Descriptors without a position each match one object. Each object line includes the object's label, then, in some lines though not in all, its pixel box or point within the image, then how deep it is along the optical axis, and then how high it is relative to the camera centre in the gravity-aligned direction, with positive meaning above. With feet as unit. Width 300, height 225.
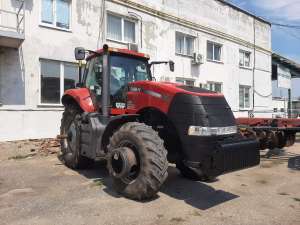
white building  27.89 +9.92
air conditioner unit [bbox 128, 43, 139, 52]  36.23 +9.63
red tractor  12.47 -0.85
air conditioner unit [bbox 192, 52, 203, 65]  44.20 +9.50
